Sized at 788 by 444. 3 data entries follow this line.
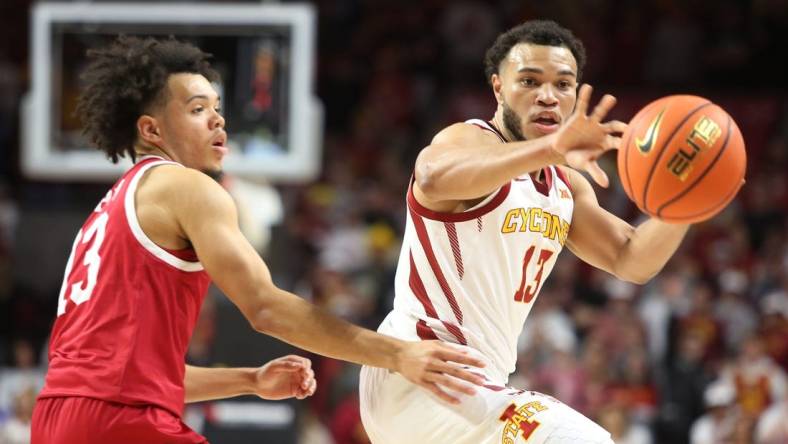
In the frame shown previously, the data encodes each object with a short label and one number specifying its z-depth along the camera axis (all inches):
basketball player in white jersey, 339.0
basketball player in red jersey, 305.9
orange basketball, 317.1
